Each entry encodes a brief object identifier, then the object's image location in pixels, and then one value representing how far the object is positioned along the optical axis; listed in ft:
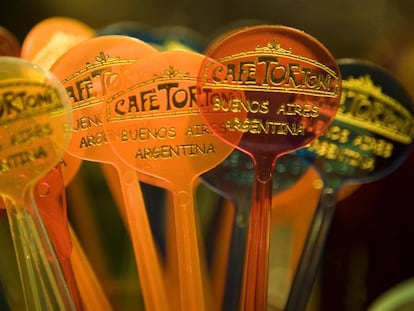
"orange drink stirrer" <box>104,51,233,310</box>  0.60
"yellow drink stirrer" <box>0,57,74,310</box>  0.58
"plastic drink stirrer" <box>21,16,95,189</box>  0.68
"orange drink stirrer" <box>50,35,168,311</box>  0.61
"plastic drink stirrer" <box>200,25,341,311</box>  0.59
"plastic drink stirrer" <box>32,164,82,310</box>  0.61
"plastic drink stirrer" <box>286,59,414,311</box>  0.64
